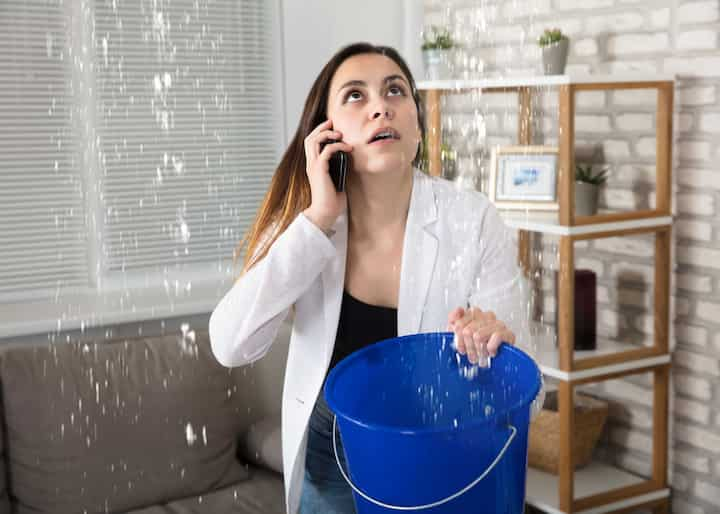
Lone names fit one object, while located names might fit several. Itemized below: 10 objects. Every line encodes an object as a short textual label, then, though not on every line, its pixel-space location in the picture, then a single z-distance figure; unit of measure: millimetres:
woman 1556
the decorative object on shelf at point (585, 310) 2602
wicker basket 2650
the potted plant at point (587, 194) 2555
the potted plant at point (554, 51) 2623
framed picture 2664
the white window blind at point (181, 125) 2965
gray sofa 2494
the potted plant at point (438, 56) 3109
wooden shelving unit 2410
